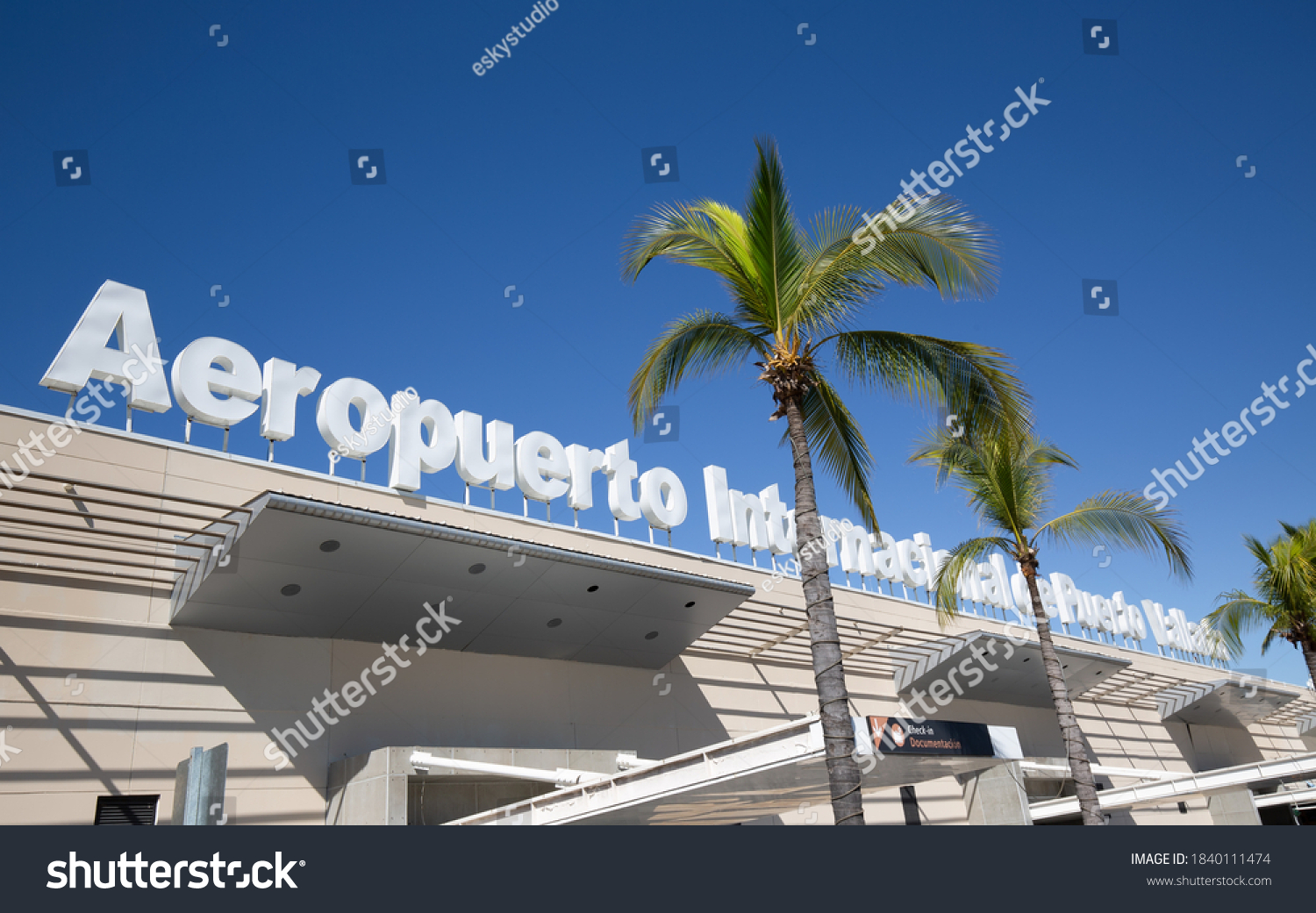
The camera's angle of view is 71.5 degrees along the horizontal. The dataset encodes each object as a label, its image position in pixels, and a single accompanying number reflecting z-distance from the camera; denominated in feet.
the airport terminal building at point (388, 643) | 50.29
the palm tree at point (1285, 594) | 86.43
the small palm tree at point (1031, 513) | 60.13
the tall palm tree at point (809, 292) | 40.37
